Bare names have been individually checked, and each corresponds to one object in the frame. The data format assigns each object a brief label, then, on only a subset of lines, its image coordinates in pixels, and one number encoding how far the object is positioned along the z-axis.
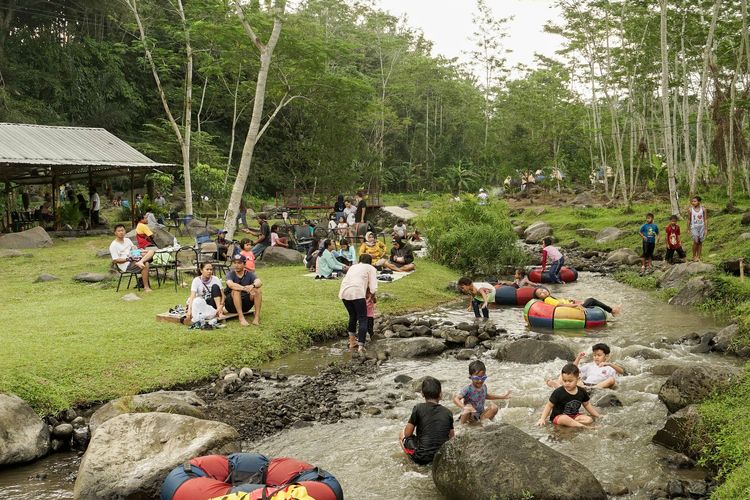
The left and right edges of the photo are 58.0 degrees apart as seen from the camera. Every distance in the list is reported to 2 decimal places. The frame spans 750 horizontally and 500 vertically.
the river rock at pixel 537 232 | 28.72
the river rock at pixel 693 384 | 7.76
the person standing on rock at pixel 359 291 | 11.22
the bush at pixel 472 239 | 19.30
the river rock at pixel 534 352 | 10.64
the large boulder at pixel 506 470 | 5.79
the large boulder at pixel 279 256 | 19.03
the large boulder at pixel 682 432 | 6.85
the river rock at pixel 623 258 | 20.77
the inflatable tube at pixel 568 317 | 13.09
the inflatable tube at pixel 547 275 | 18.15
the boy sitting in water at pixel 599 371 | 9.27
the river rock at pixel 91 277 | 15.86
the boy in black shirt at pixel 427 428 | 6.98
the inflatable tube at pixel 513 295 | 15.73
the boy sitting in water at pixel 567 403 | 7.97
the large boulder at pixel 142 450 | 6.14
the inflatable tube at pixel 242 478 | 5.30
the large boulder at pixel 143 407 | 7.66
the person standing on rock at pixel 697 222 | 17.50
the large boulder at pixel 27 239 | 21.33
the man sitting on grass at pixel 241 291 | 11.57
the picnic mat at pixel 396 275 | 16.86
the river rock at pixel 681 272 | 16.22
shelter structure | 22.45
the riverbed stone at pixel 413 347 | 11.34
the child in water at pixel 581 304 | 13.34
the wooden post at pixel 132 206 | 25.44
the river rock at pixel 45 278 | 15.91
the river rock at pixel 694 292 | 14.21
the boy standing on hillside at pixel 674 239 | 18.25
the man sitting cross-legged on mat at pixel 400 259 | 17.92
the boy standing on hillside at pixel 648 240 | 19.14
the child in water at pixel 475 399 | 7.99
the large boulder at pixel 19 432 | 7.02
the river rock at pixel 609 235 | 24.91
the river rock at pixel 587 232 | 26.82
